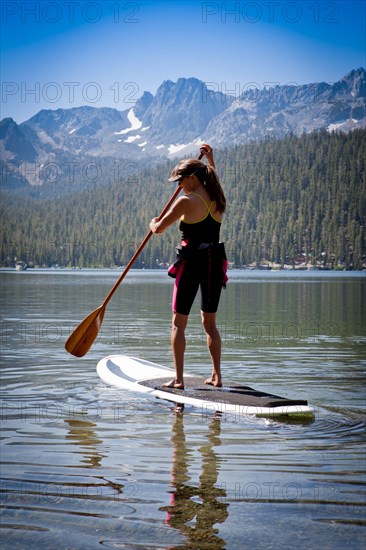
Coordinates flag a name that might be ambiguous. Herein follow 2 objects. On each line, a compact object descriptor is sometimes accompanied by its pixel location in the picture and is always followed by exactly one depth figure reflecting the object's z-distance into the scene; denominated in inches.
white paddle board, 337.4
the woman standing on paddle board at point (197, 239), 340.8
